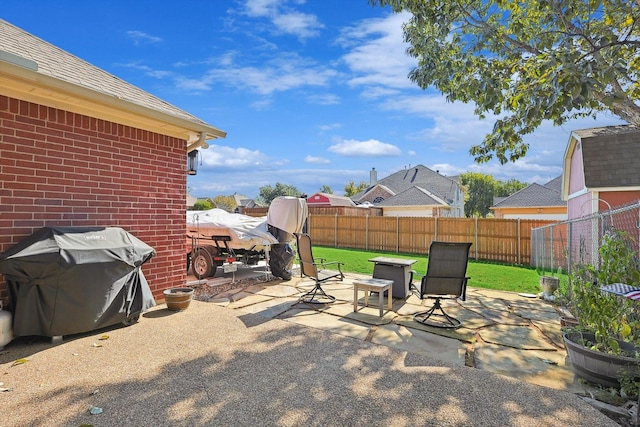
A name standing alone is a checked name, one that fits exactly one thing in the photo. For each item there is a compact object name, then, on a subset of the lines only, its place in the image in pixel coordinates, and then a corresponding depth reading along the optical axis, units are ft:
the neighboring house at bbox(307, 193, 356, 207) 100.73
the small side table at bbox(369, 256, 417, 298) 20.76
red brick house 12.57
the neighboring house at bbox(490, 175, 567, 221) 71.92
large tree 16.58
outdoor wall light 32.19
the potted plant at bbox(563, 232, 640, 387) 9.73
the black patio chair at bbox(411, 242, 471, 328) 16.07
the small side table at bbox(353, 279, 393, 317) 17.13
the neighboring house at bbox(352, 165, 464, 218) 84.17
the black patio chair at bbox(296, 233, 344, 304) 19.93
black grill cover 11.71
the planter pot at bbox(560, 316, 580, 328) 14.40
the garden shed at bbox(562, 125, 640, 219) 27.68
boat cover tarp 24.89
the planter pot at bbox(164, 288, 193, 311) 16.98
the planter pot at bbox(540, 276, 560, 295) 21.70
